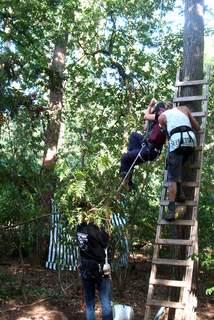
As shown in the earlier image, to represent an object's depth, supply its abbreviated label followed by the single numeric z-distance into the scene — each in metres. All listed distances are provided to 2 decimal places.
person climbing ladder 6.03
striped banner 7.87
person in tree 6.63
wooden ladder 5.87
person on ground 5.82
